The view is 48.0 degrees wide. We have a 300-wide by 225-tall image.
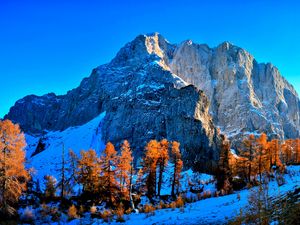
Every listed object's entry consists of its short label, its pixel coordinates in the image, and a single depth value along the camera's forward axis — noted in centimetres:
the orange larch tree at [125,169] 3603
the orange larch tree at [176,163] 4465
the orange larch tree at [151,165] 4178
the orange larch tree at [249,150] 4954
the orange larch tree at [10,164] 2622
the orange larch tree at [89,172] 3506
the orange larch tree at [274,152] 5695
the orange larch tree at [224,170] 4387
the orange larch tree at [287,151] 8206
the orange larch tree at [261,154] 4916
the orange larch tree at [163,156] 4347
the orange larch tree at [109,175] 3494
